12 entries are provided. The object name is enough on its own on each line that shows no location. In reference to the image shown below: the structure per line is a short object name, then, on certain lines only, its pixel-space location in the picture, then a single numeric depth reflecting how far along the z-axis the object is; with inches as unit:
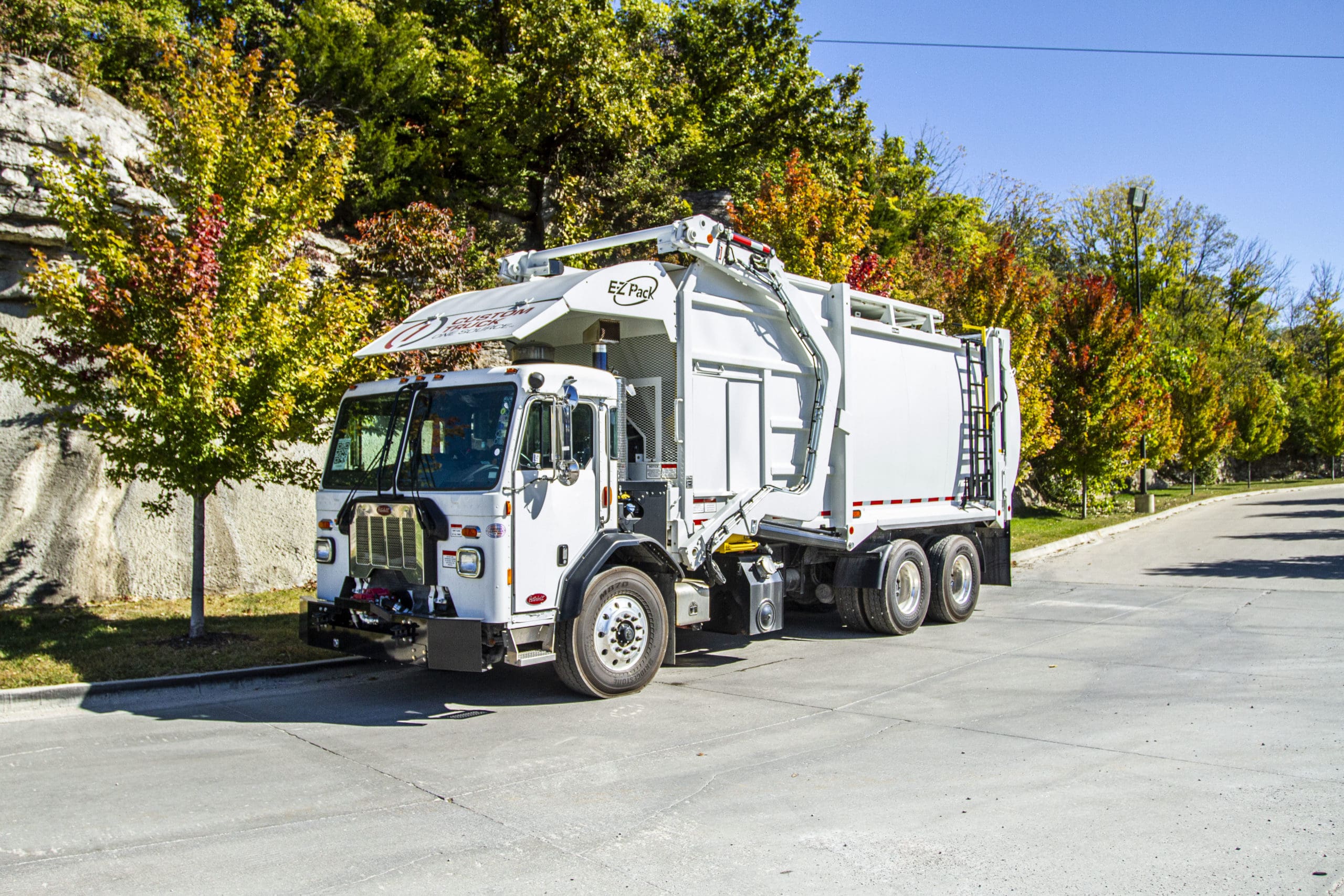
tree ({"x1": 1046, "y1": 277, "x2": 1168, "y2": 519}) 1015.0
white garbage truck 295.9
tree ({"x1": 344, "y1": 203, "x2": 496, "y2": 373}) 488.1
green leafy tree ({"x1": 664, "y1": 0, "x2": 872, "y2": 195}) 1001.5
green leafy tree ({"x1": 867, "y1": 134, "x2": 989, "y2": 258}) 1233.4
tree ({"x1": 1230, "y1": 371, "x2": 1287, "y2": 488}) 1868.8
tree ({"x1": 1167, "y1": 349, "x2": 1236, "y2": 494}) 1518.2
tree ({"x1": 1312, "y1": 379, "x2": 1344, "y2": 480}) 2242.9
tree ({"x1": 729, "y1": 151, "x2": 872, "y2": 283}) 661.9
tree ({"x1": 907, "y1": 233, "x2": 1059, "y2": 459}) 811.4
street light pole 1120.2
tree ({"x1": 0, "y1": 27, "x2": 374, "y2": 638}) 343.9
